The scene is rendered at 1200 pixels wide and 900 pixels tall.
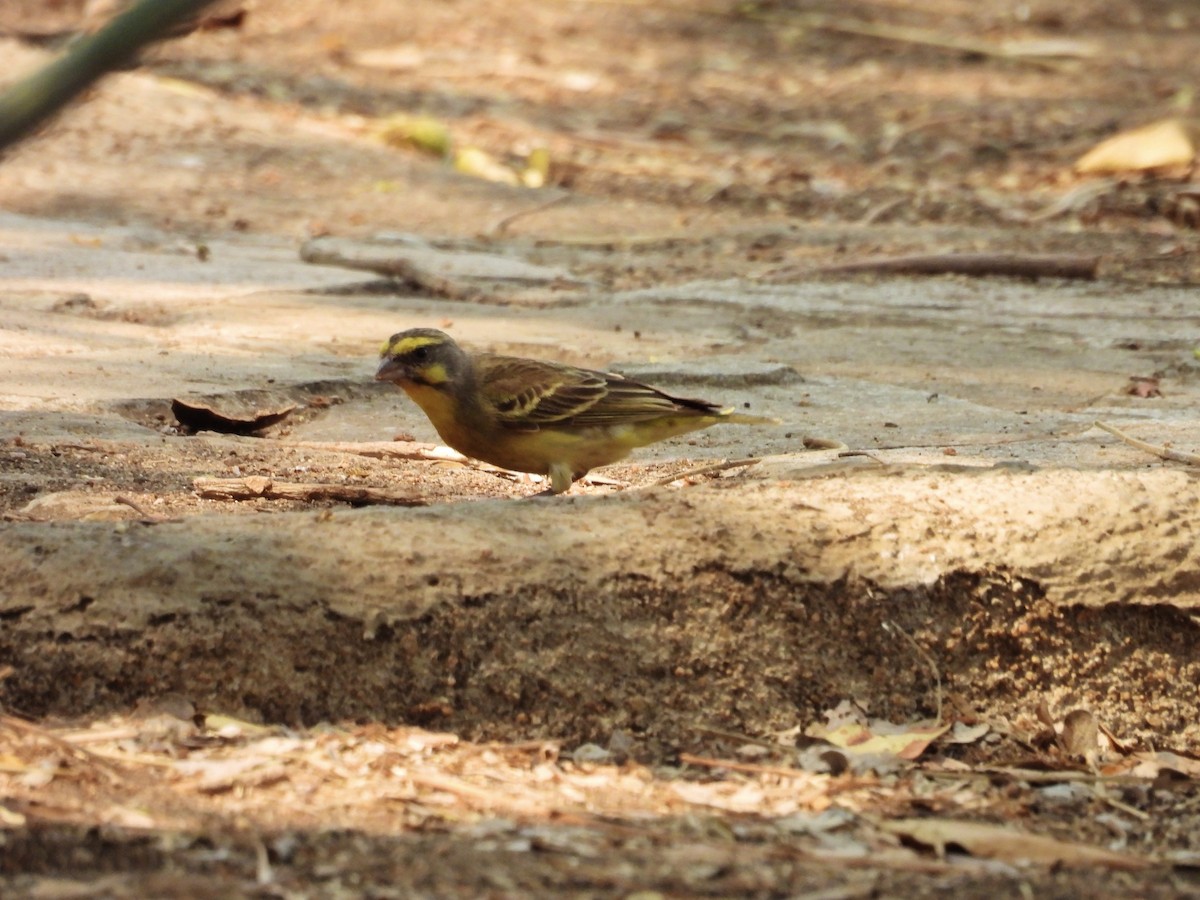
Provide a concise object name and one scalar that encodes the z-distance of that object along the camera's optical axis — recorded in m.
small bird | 9.92
